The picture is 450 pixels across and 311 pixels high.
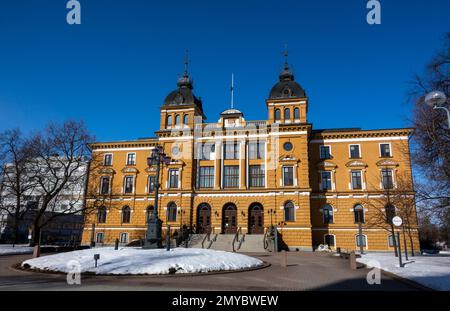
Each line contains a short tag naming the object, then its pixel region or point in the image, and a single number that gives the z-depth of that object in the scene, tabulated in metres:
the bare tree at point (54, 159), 33.66
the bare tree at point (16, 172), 32.78
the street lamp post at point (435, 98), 9.76
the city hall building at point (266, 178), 39.81
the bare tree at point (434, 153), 16.38
